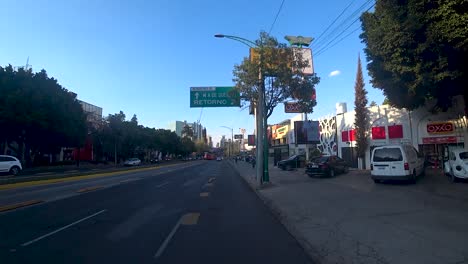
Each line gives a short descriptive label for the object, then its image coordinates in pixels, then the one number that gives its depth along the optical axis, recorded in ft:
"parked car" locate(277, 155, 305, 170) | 121.29
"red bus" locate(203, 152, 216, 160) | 425.28
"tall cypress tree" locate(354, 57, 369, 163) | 103.30
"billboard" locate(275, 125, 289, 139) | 206.43
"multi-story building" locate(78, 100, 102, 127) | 226.99
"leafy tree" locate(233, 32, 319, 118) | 67.31
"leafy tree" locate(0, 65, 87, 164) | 136.36
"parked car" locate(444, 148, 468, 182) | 55.93
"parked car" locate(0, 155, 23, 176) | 107.24
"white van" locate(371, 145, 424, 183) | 57.79
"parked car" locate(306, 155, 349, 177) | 81.00
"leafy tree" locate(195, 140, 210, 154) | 574.23
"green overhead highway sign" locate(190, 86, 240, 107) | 88.17
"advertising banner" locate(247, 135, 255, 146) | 262.92
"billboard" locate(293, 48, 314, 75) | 90.17
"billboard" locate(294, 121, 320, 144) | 123.54
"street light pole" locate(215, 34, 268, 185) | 67.10
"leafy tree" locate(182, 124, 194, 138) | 511.89
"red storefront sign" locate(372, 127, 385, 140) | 98.59
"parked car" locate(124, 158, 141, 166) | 207.19
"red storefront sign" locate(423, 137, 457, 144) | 83.84
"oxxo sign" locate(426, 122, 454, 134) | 84.02
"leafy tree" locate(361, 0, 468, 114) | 45.98
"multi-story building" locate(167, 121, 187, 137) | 651.08
